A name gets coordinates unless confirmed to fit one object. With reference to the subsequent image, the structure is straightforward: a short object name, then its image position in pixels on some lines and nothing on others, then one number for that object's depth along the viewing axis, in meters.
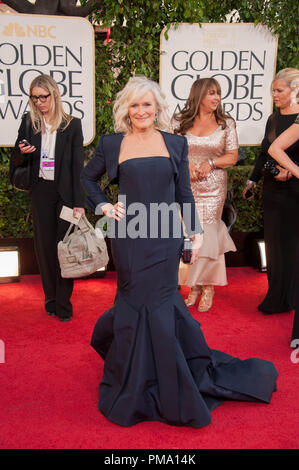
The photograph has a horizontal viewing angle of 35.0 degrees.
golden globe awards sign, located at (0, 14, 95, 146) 4.94
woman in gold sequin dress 4.05
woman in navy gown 2.52
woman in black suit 3.84
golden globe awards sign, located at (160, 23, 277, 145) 5.24
